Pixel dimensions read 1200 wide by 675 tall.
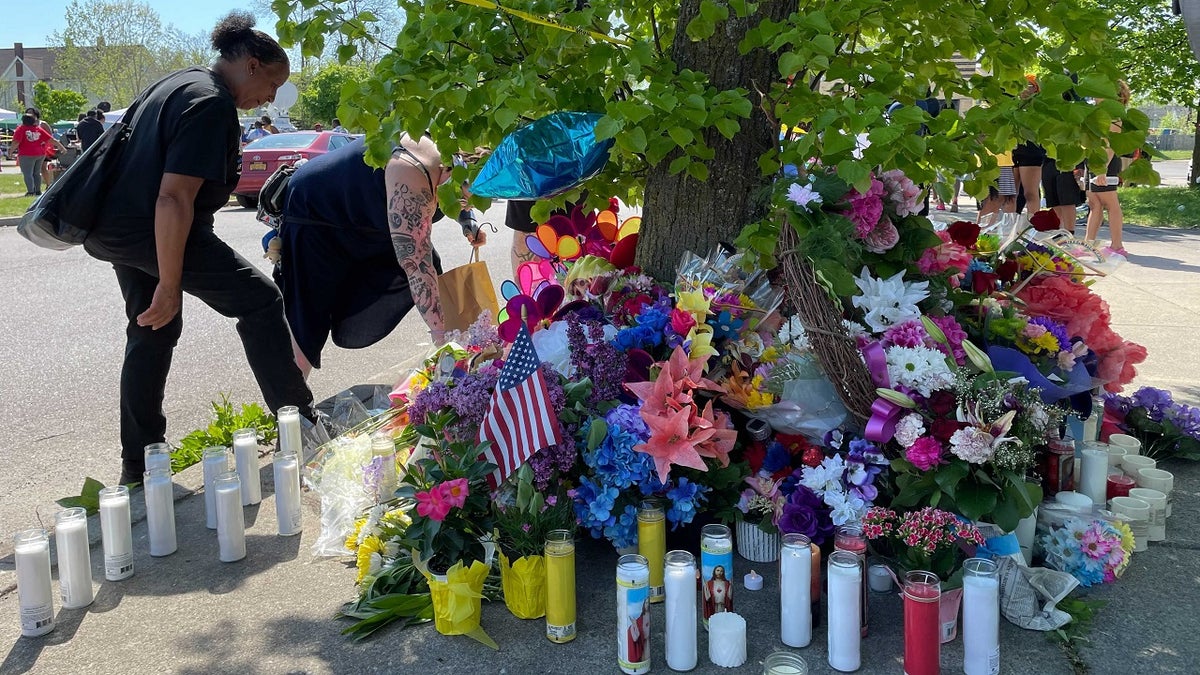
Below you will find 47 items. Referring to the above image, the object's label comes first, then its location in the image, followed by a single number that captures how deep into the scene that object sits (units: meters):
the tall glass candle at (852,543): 2.47
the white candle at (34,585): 2.60
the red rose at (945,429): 2.62
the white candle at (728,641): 2.40
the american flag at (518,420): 2.76
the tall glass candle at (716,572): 2.51
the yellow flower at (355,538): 3.08
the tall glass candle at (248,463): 3.50
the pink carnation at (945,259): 3.18
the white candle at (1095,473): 3.07
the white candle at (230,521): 3.06
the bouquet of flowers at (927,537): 2.47
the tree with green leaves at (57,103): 56.75
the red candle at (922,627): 2.23
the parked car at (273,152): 17.72
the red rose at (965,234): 3.51
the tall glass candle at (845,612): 2.32
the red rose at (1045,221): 3.57
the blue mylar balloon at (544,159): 3.41
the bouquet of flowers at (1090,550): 2.68
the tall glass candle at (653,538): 2.72
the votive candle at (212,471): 3.34
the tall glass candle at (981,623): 2.27
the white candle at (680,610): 2.35
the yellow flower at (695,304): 3.01
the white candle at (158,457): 3.23
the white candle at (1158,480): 3.23
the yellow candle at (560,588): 2.50
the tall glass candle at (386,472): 3.19
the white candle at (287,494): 3.29
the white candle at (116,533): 2.94
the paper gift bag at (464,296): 4.37
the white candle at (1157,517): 3.04
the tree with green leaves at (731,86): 2.72
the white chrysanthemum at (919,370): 2.71
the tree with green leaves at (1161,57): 17.53
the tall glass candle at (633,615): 2.30
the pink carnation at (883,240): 3.00
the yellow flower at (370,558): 2.86
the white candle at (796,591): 2.43
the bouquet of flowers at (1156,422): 3.78
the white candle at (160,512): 3.11
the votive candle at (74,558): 2.74
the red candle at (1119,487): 3.20
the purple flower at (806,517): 2.72
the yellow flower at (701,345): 2.96
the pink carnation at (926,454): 2.59
